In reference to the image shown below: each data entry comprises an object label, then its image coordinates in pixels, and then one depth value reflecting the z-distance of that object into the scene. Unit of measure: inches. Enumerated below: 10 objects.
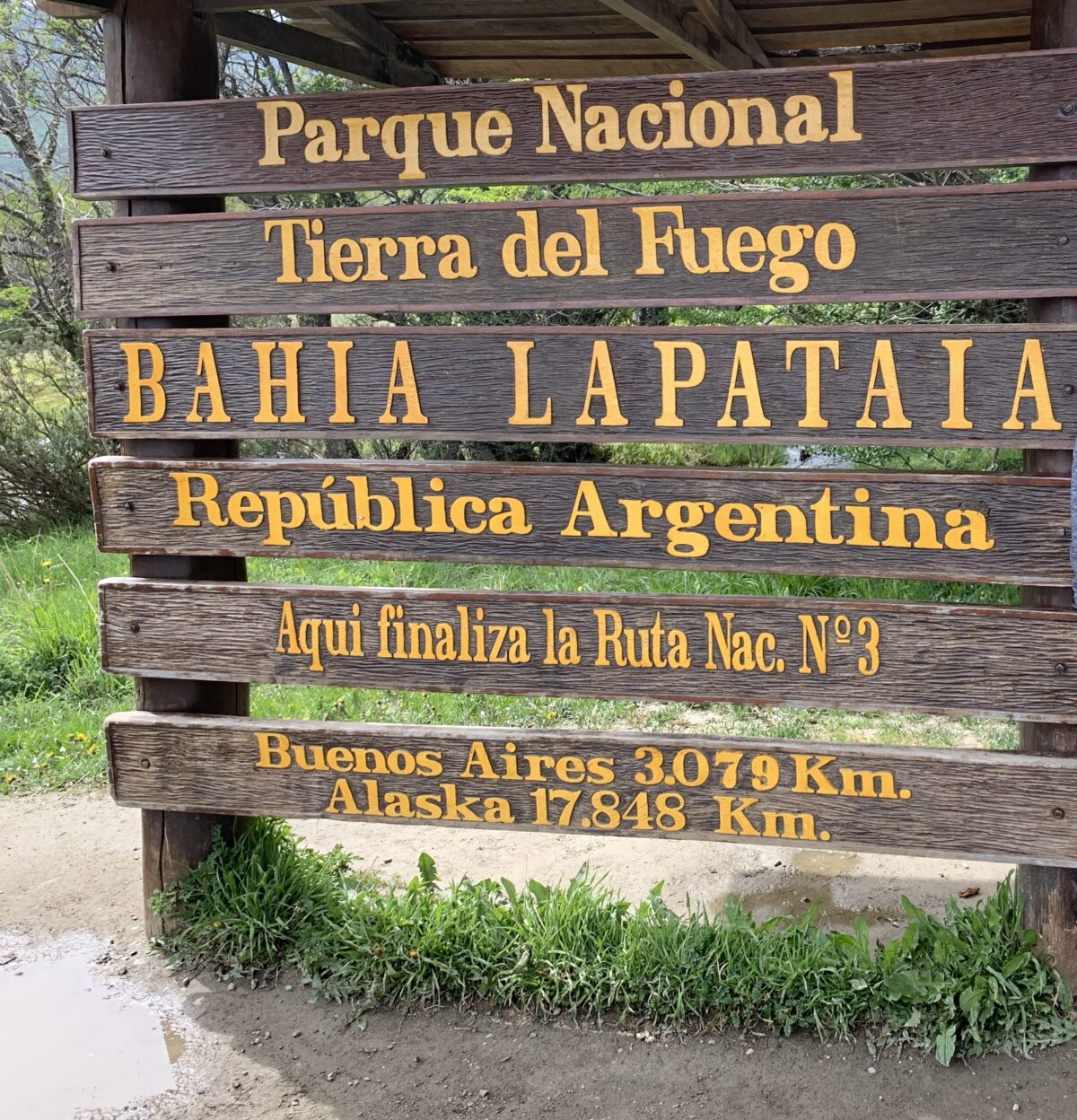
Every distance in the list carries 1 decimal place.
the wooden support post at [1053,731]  117.6
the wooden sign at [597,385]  118.4
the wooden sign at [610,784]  125.9
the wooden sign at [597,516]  120.8
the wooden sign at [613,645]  123.9
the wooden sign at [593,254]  117.0
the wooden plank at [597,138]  115.6
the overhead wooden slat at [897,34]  162.9
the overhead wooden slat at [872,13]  152.1
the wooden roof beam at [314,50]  155.6
